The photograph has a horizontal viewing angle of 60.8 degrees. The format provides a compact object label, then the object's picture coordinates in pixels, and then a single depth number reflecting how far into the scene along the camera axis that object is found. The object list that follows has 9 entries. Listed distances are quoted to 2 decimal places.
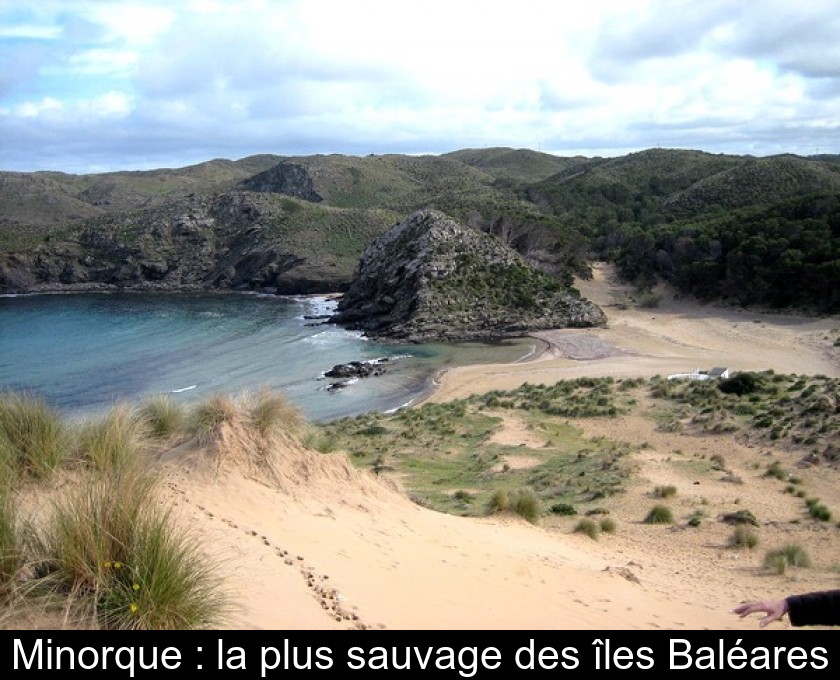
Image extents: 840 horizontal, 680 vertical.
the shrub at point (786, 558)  11.07
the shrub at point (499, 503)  13.79
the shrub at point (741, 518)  13.74
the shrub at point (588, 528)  12.69
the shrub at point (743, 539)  12.47
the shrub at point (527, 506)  13.52
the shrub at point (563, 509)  14.29
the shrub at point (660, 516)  14.07
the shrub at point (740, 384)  27.14
